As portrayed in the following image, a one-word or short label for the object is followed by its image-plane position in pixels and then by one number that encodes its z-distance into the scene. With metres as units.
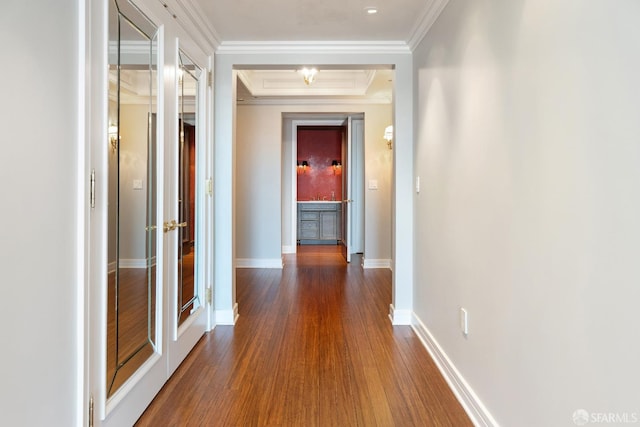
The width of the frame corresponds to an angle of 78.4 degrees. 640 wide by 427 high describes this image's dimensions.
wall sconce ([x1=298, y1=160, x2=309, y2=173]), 9.06
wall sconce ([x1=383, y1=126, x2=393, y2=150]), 5.31
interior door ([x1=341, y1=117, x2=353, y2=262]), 6.12
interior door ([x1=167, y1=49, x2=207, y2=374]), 2.35
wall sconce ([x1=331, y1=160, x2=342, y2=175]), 9.05
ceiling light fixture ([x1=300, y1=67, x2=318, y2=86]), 3.91
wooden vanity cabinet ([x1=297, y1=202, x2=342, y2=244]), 8.39
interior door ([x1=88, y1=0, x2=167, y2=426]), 1.54
